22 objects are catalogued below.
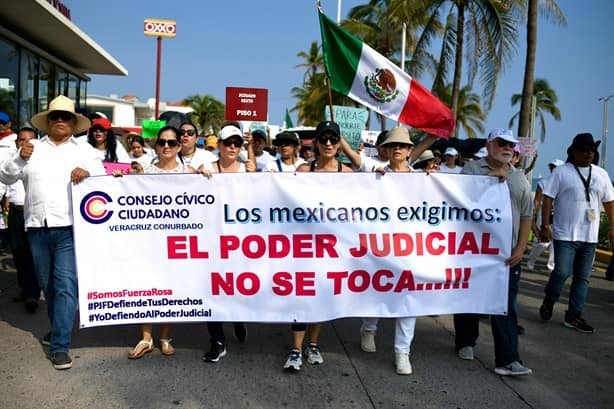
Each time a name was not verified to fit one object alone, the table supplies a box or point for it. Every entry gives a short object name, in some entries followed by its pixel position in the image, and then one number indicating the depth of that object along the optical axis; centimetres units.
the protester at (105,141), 671
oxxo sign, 1503
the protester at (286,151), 595
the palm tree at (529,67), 1233
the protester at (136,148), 782
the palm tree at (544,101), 4666
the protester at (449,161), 845
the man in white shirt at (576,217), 532
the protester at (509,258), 404
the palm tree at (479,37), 1551
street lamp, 4150
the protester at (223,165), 416
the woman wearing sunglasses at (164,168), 420
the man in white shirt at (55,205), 399
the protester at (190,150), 492
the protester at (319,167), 406
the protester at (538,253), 875
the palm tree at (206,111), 6994
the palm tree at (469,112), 3912
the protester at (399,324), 402
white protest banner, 409
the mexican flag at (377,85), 496
